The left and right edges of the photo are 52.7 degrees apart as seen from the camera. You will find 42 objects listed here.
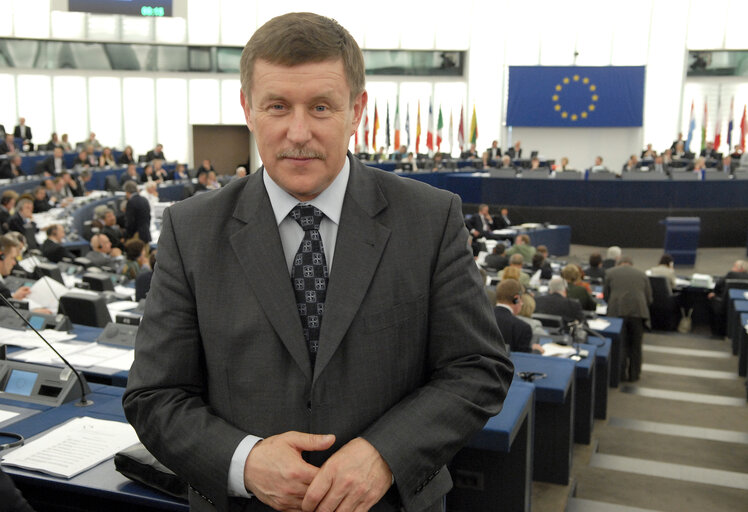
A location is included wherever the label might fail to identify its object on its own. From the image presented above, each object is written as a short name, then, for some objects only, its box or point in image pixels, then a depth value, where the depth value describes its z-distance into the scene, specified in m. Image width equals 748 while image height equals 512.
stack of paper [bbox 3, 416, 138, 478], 2.45
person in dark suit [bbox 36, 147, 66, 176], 14.49
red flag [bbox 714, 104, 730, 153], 21.69
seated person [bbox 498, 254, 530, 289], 7.76
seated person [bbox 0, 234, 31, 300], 6.81
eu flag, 22.38
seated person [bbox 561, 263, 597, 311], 8.47
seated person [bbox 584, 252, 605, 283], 10.96
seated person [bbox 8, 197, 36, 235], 9.30
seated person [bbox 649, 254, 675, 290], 10.74
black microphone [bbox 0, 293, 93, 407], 3.07
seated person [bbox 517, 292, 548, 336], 6.62
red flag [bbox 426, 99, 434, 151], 23.52
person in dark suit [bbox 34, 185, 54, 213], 11.34
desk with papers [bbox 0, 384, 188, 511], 2.29
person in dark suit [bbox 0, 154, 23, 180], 12.91
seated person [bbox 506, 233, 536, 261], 11.78
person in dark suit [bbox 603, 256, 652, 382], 8.59
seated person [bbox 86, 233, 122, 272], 8.67
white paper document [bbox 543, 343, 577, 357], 5.80
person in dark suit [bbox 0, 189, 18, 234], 9.20
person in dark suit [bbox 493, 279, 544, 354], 5.62
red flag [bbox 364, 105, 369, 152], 22.91
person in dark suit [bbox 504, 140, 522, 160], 22.20
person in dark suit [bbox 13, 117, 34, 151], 18.30
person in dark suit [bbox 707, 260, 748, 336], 10.41
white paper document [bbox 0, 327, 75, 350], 4.23
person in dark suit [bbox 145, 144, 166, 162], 18.88
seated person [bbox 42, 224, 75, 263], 8.36
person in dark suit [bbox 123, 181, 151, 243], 11.16
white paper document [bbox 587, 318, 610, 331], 7.65
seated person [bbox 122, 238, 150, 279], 8.27
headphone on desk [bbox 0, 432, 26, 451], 2.60
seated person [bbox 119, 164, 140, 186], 15.22
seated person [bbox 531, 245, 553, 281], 10.41
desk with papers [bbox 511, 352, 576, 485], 4.94
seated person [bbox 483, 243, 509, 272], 10.84
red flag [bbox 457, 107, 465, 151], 23.77
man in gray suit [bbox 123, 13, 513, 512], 1.36
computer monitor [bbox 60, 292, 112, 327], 5.00
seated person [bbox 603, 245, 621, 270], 11.75
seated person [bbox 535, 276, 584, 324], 7.29
